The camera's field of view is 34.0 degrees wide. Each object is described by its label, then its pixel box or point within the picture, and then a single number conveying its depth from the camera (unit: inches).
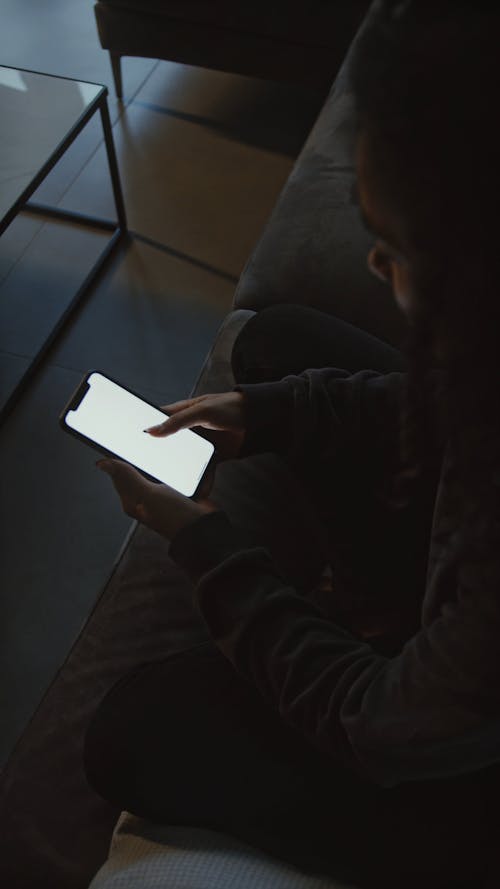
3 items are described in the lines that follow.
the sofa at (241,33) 75.5
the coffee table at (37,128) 60.6
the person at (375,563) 20.9
